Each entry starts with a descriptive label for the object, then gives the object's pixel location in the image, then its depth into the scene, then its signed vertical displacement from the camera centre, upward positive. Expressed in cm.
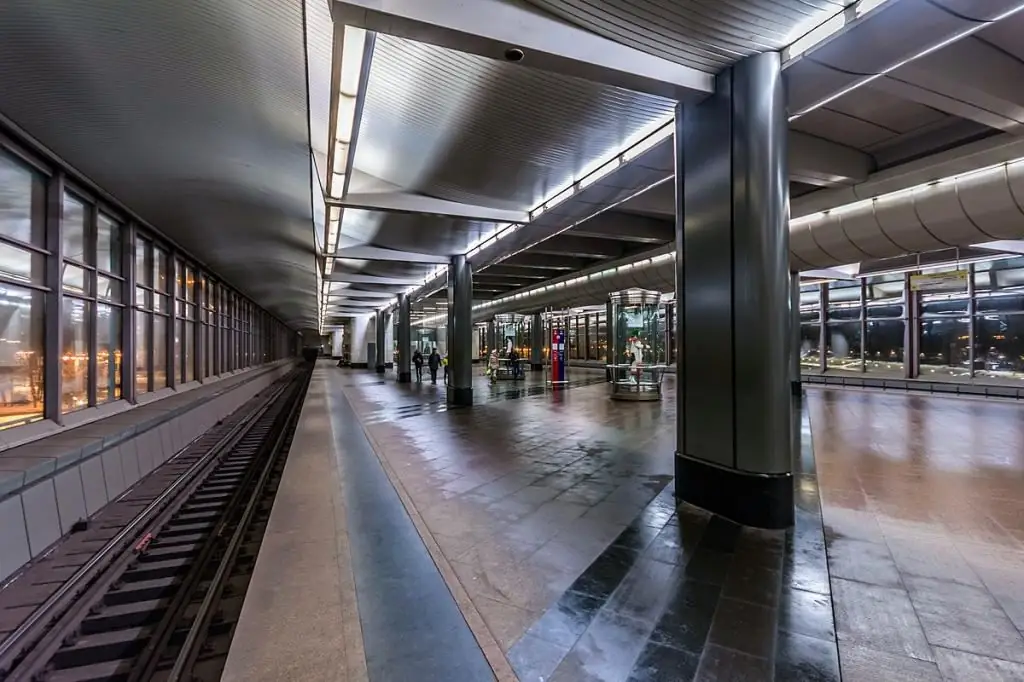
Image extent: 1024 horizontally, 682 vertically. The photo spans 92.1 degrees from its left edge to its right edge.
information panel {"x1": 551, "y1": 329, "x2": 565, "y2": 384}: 1905 -42
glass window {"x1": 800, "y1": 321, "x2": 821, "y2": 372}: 1984 -9
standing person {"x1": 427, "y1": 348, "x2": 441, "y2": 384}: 2172 -76
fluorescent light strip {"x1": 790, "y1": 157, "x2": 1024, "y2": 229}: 699 +254
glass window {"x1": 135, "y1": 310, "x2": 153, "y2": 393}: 961 -7
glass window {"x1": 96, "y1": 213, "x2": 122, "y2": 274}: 815 +178
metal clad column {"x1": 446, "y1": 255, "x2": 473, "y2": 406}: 1333 +39
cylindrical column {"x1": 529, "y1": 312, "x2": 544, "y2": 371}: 3117 -4
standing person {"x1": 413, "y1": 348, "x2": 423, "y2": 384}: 2338 -73
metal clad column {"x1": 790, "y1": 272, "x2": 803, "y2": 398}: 1407 +22
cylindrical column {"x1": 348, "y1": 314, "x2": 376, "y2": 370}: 4234 +29
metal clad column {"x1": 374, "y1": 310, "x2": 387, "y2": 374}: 3331 +77
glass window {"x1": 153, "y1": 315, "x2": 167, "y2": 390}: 1070 -9
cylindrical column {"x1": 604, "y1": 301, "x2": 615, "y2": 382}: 1546 +47
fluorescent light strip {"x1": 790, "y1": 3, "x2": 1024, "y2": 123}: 323 +219
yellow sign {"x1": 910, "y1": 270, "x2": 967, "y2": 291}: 1242 +167
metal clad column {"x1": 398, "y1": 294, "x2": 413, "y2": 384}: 2317 +24
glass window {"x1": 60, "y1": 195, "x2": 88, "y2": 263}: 699 +175
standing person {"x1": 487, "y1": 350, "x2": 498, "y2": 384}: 2188 -92
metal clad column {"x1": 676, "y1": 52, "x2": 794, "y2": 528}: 419 +40
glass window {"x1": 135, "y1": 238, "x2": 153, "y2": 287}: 999 +174
